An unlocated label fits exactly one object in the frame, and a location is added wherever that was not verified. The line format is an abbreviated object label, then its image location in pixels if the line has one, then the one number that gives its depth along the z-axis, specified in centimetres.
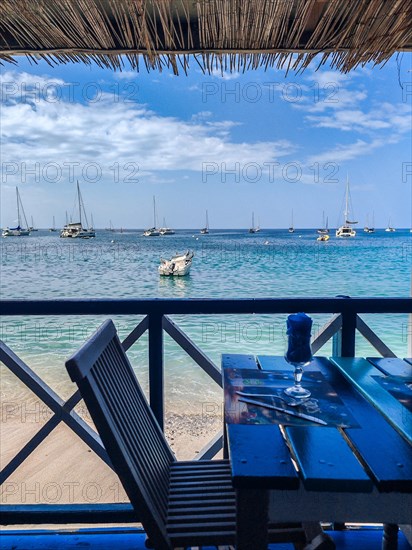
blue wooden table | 85
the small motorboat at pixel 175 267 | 2238
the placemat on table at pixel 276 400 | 114
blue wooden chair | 105
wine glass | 131
